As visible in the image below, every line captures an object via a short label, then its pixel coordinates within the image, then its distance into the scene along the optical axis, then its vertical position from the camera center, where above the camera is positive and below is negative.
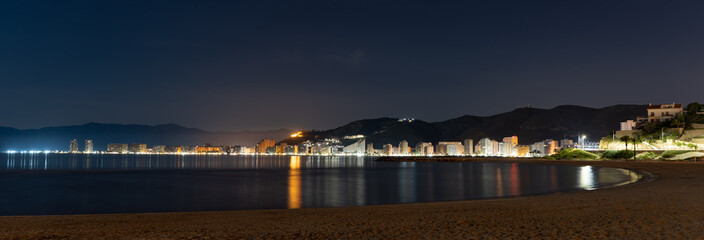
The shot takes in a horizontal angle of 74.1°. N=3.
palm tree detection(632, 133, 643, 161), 78.17 +1.46
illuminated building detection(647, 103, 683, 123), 94.62 +7.08
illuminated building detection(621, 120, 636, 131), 107.50 +5.13
